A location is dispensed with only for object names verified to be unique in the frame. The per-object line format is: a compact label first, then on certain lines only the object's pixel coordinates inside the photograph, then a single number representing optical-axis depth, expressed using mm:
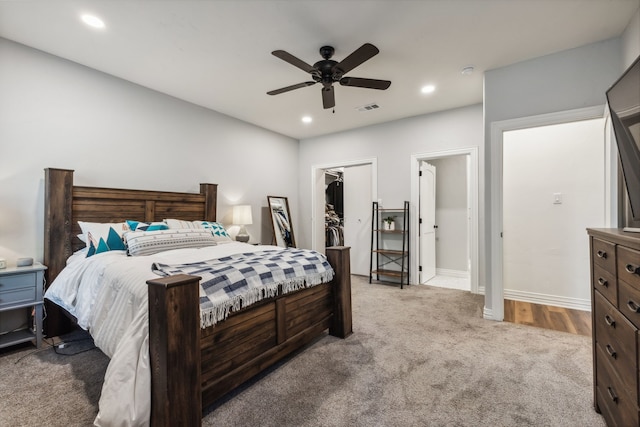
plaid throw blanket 1680
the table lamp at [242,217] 4291
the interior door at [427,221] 4648
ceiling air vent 4148
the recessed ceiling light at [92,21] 2281
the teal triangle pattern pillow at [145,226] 2938
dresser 1146
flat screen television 1345
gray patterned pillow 2582
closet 6449
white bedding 1369
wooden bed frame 1376
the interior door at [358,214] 5188
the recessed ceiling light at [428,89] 3543
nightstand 2305
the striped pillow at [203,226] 3244
